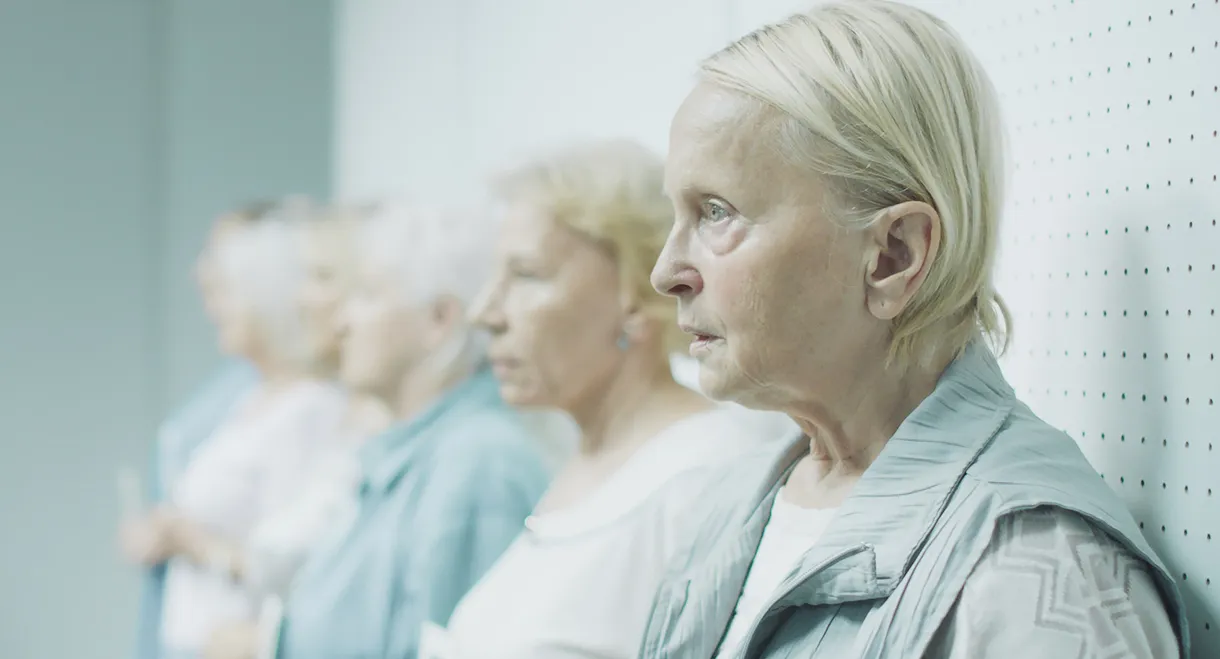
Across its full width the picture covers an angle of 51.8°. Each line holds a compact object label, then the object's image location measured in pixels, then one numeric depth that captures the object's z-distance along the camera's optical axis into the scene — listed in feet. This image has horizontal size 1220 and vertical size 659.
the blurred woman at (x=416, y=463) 6.25
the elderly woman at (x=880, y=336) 2.91
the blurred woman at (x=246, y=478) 8.94
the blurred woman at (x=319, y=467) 7.94
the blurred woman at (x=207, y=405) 10.66
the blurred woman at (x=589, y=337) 5.11
